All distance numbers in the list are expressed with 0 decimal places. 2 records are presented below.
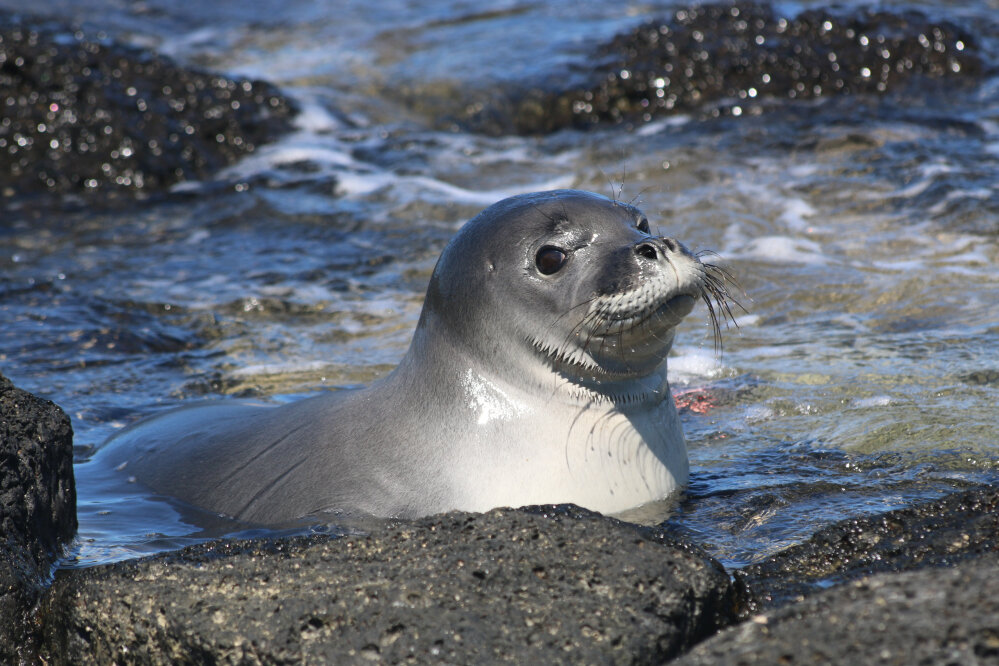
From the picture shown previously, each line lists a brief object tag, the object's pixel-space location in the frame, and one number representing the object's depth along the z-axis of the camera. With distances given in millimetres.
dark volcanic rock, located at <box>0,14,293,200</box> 20875
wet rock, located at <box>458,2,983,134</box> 22656
